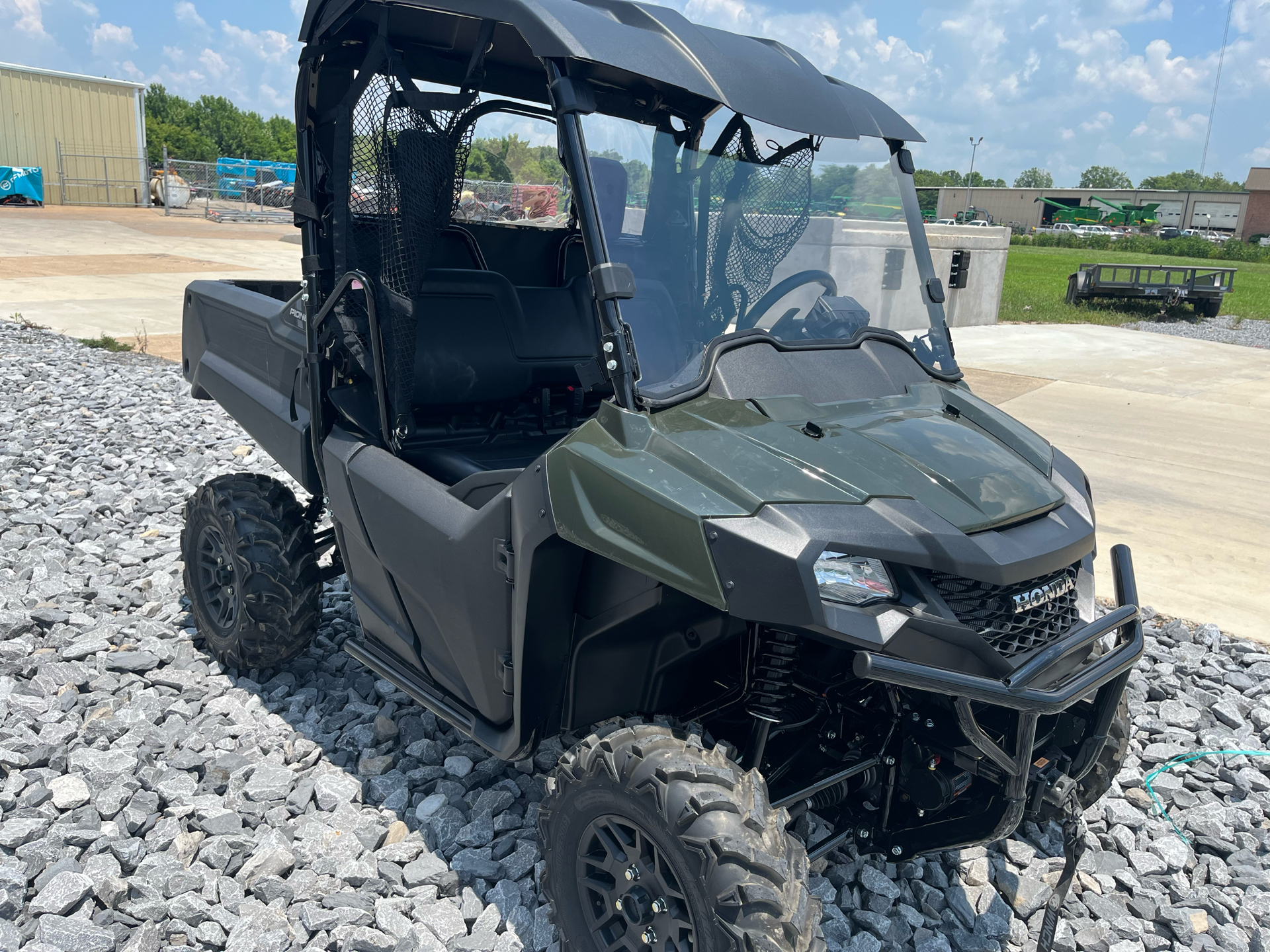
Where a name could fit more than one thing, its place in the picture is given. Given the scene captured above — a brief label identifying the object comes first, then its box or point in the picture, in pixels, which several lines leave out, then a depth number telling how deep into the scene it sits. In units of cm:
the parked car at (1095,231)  6494
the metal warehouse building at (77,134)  3167
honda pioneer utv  203
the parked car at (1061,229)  6862
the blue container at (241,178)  3584
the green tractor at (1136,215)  8138
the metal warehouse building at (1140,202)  8744
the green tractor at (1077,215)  8181
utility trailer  1895
